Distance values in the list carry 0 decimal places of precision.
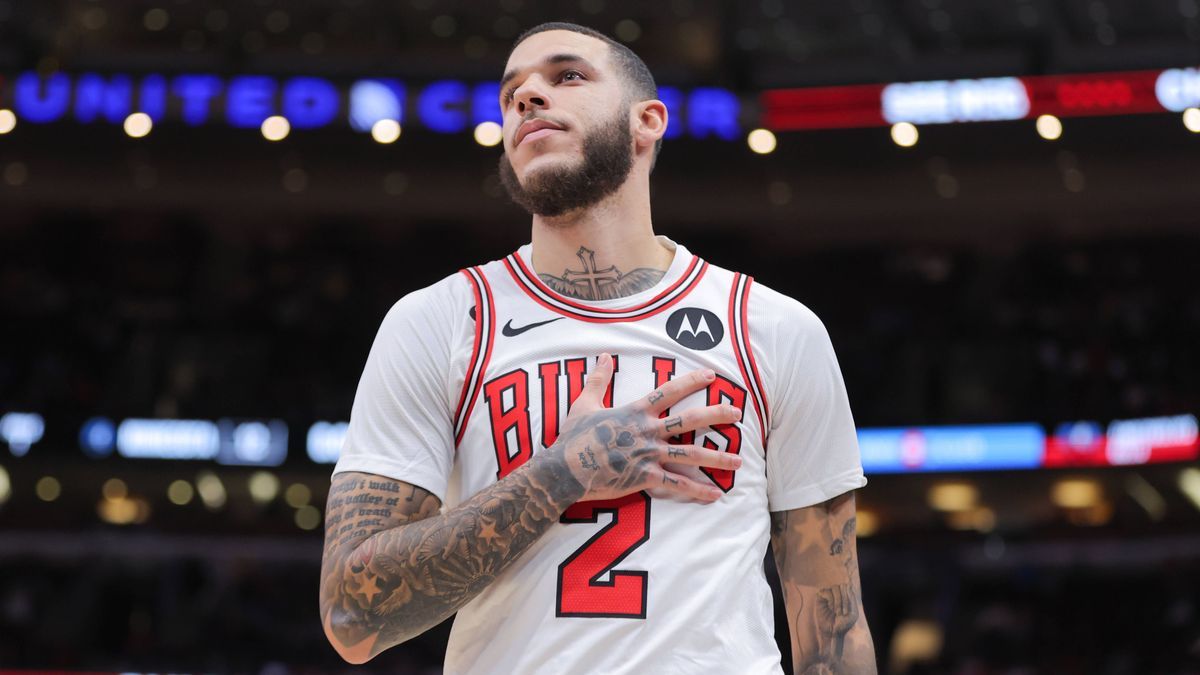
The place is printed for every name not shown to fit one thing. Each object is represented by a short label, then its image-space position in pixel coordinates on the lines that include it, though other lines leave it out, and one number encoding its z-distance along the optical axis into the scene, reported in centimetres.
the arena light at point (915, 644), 1391
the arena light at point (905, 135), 1513
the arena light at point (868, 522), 1608
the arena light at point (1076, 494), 1538
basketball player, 214
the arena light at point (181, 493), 1577
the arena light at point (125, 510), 1596
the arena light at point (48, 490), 1576
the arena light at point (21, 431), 1490
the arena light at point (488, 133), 1481
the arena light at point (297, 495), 1576
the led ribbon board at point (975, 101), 1434
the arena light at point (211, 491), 1574
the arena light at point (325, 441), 1502
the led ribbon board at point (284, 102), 1452
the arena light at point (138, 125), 1474
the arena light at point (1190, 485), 1444
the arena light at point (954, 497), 1563
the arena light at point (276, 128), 1491
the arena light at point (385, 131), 1495
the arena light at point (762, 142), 1525
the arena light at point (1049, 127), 1481
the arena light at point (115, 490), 1606
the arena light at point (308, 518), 1574
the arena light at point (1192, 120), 1430
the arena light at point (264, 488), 1570
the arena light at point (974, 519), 1547
